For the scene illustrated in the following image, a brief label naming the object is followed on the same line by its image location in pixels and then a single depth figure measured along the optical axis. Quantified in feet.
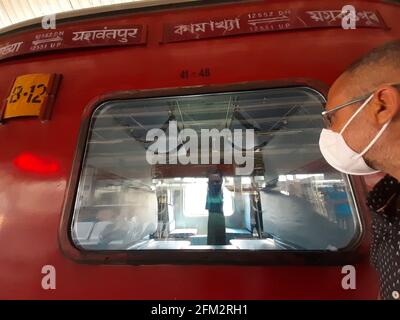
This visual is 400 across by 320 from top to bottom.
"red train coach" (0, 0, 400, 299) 4.11
